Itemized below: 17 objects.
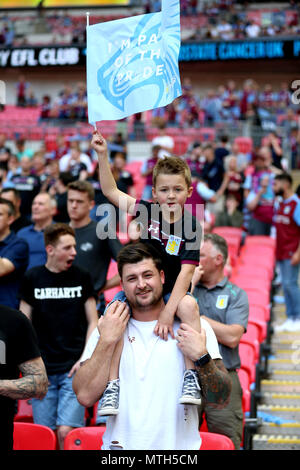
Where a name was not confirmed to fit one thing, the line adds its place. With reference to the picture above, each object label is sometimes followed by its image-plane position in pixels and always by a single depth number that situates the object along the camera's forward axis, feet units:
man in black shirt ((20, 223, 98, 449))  30.78
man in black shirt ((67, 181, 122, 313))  35.60
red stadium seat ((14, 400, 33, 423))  33.17
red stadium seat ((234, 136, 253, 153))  107.04
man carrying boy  19.43
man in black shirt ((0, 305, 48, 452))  19.92
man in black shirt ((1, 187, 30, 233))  43.88
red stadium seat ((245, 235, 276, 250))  62.63
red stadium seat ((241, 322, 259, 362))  36.65
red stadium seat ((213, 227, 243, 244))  59.99
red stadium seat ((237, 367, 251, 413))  31.53
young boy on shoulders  22.31
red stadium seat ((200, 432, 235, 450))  23.41
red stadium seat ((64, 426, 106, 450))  24.70
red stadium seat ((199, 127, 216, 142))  108.48
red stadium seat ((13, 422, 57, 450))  25.39
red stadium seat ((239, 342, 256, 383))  33.58
